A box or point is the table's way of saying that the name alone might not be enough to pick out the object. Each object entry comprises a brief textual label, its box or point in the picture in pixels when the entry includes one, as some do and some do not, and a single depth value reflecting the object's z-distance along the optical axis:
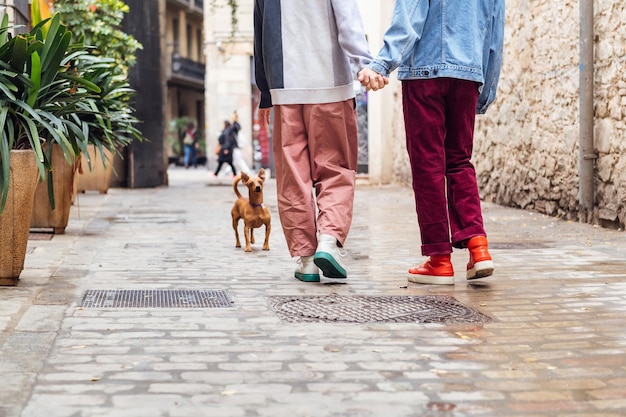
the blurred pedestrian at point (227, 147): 26.38
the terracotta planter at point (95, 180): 15.20
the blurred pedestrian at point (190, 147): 41.06
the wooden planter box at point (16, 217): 5.47
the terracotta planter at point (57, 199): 8.62
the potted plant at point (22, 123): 5.46
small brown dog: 7.60
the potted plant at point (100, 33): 15.25
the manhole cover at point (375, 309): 4.58
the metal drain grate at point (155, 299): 4.95
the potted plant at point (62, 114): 5.98
